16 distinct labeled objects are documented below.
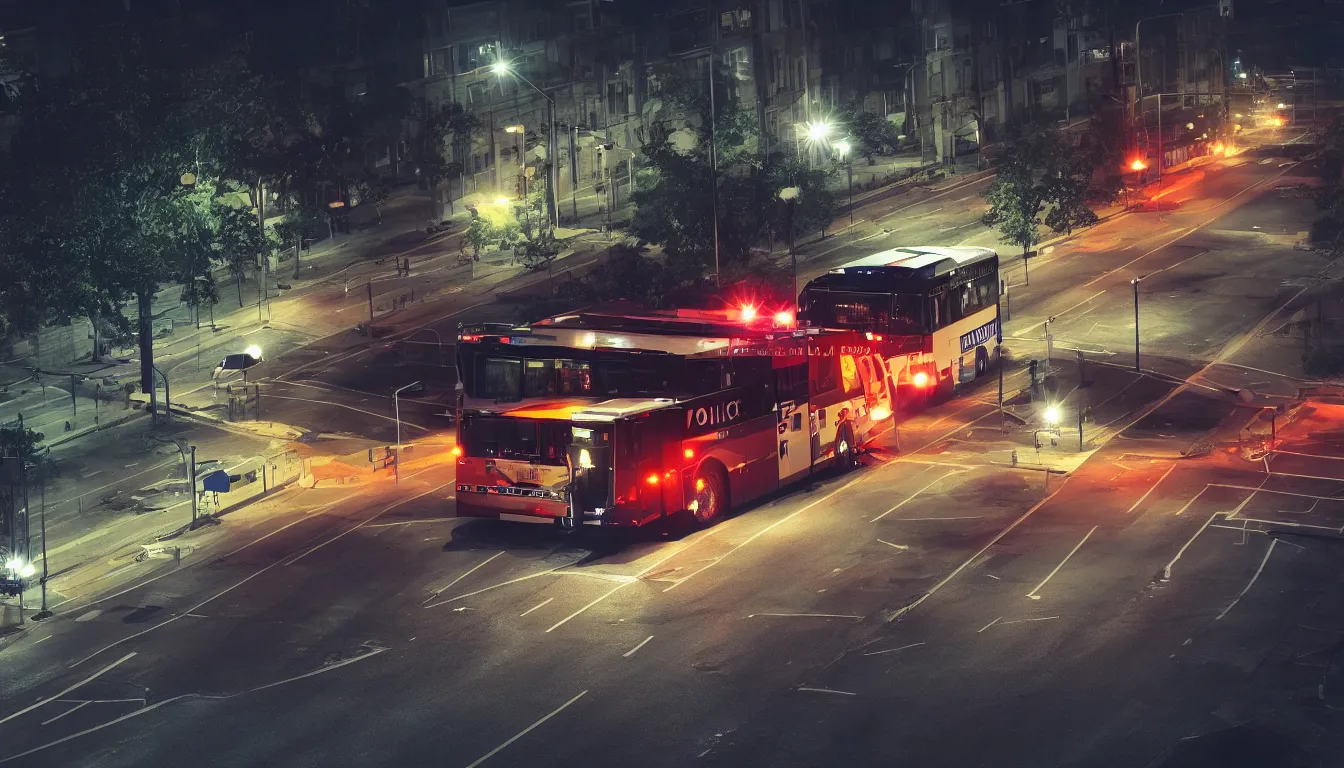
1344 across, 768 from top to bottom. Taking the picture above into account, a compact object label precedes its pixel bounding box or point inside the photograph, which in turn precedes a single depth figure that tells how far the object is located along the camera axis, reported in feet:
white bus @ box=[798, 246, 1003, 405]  209.97
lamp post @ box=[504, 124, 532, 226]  378.67
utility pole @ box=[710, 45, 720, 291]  265.13
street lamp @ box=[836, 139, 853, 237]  396.78
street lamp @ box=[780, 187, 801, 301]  306.14
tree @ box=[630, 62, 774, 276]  297.94
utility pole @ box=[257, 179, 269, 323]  295.28
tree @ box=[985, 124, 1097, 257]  295.89
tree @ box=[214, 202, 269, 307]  254.68
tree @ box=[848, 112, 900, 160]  415.44
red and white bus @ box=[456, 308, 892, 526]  153.79
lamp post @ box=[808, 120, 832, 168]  385.09
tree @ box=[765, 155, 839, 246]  314.96
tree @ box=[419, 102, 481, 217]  357.41
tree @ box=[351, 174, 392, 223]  347.97
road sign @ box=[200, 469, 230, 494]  175.42
